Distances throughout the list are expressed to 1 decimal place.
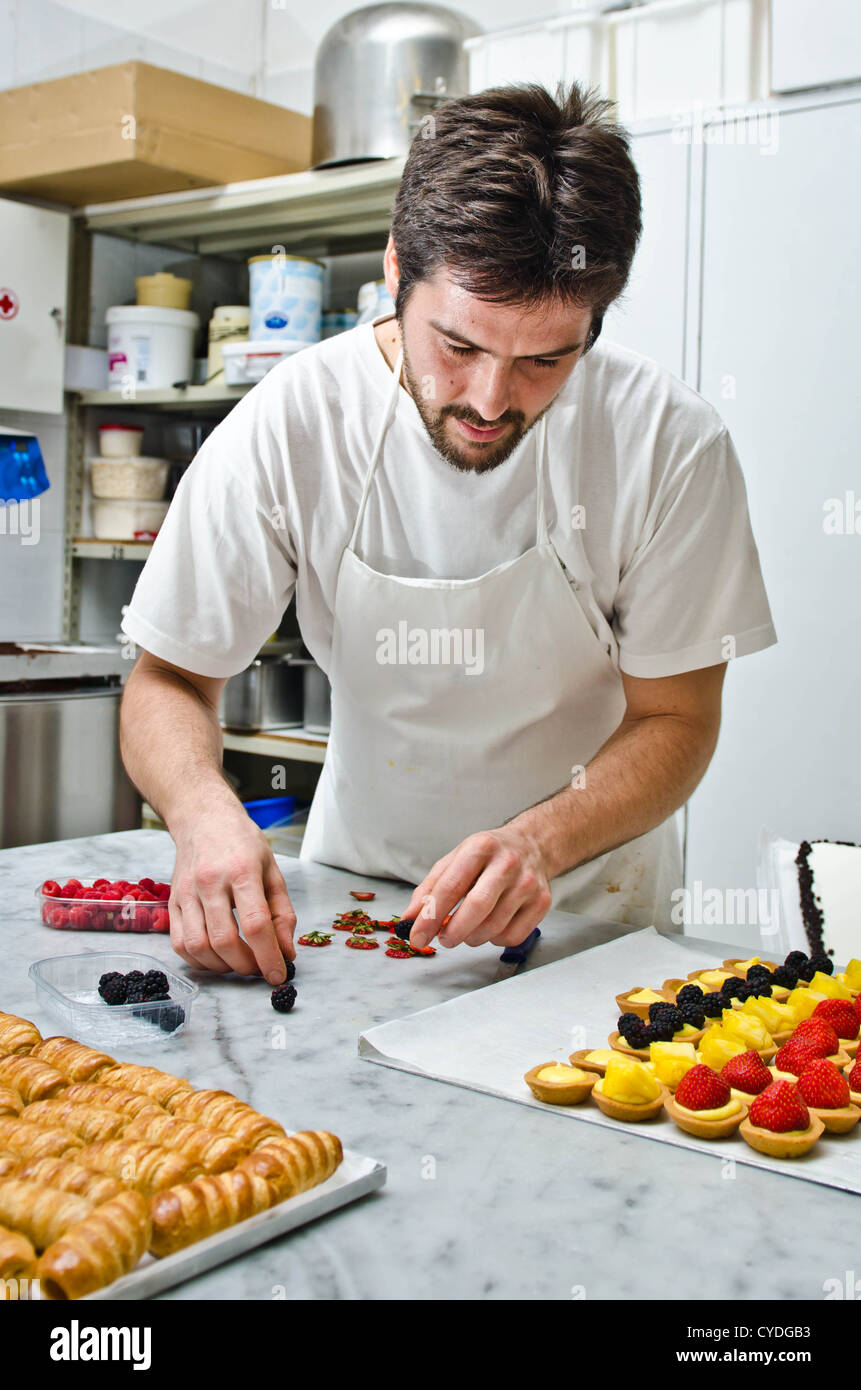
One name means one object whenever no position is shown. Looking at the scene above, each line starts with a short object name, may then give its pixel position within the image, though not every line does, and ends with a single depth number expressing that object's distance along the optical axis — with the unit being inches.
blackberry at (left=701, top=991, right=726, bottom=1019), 42.6
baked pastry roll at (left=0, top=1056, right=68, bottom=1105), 34.5
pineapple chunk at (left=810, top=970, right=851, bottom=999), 46.3
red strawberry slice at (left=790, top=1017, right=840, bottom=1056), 40.1
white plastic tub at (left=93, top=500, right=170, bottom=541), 128.9
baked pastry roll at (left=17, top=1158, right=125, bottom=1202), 28.3
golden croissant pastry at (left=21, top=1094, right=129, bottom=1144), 32.0
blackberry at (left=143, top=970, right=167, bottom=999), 42.3
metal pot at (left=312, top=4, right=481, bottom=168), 106.0
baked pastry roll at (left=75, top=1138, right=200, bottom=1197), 29.2
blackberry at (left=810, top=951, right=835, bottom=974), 49.0
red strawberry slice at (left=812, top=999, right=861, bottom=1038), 42.4
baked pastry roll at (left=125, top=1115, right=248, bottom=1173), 30.3
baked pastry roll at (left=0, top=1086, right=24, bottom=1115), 33.2
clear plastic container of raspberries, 51.6
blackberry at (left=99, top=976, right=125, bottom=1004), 41.9
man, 58.9
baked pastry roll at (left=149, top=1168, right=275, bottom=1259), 27.2
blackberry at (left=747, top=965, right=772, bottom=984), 46.1
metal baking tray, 26.2
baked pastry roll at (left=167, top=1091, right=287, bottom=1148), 31.4
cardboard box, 110.4
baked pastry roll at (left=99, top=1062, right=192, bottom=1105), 34.1
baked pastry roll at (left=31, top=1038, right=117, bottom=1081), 35.8
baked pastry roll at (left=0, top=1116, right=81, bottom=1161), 30.7
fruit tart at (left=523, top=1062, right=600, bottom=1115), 36.2
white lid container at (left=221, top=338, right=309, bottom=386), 111.3
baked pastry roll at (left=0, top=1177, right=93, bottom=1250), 27.0
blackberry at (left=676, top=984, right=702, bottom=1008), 43.4
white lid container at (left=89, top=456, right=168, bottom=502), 128.3
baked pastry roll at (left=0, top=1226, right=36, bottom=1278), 25.8
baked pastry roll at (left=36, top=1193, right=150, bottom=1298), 25.2
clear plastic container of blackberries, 40.0
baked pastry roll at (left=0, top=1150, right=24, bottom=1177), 29.3
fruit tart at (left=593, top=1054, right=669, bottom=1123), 35.6
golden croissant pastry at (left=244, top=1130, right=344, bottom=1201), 29.3
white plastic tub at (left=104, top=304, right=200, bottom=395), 125.9
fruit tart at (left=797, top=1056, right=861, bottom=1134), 35.3
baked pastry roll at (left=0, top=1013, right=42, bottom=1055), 37.2
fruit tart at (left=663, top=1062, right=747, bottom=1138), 34.6
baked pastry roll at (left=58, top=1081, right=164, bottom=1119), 32.9
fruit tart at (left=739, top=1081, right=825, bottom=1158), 33.7
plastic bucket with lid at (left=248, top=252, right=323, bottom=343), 112.3
